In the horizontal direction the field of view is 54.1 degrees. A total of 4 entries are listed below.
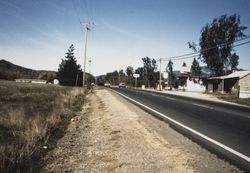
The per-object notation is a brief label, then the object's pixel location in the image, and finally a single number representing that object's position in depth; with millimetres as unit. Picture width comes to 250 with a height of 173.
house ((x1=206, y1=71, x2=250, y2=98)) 51469
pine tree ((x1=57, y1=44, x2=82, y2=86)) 91000
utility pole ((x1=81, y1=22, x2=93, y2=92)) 39906
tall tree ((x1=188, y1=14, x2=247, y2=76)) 62750
